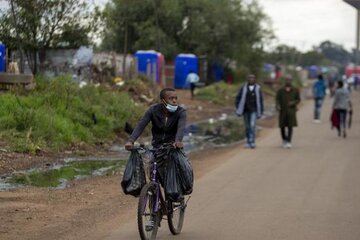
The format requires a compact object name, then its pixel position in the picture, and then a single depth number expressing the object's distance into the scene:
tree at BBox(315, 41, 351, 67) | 162.50
